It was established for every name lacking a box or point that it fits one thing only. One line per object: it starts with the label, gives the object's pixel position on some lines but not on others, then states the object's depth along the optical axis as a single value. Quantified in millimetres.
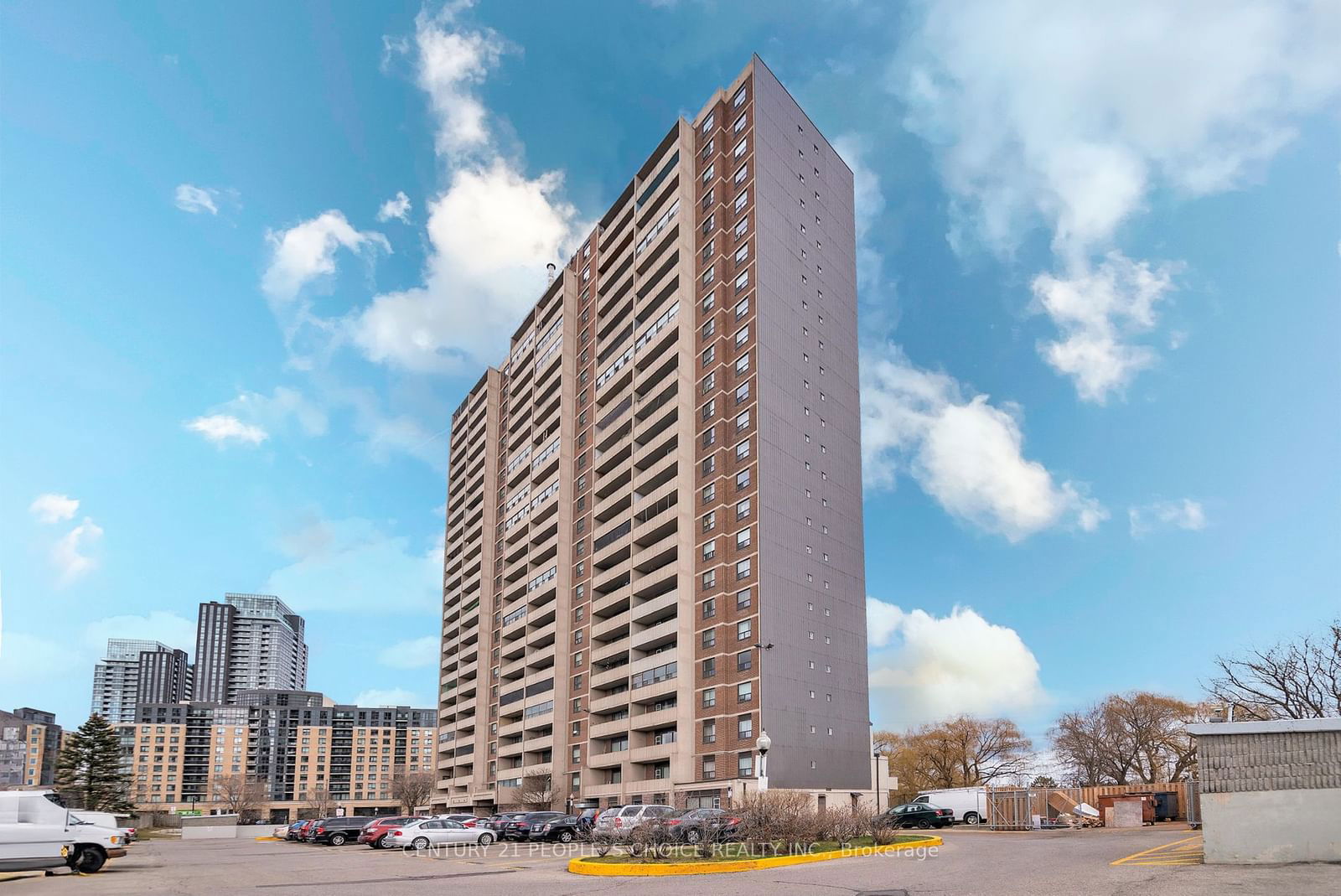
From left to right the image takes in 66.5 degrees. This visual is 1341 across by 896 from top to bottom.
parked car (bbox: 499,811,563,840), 47156
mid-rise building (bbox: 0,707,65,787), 190750
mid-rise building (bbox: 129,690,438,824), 188875
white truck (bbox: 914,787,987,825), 56406
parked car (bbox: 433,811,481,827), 46156
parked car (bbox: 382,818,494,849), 43812
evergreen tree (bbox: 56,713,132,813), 88562
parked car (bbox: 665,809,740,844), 30344
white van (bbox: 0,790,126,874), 26641
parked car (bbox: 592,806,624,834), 31656
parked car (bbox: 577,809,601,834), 43672
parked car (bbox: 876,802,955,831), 53531
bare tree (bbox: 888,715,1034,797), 101688
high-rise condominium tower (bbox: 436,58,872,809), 68375
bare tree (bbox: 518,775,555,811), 85625
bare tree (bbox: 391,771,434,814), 128750
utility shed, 23375
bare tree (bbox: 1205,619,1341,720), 52031
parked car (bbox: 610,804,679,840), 30609
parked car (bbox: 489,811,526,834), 47844
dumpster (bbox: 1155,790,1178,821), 55750
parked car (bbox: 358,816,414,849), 46812
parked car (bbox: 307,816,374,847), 52625
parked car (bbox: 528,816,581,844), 46688
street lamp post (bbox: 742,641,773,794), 41144
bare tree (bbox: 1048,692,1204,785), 86750
